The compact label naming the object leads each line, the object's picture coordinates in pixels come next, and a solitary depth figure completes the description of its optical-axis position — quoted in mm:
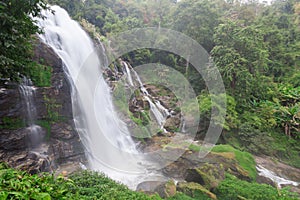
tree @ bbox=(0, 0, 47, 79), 3975
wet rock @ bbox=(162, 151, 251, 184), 6559
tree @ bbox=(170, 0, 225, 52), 14781
